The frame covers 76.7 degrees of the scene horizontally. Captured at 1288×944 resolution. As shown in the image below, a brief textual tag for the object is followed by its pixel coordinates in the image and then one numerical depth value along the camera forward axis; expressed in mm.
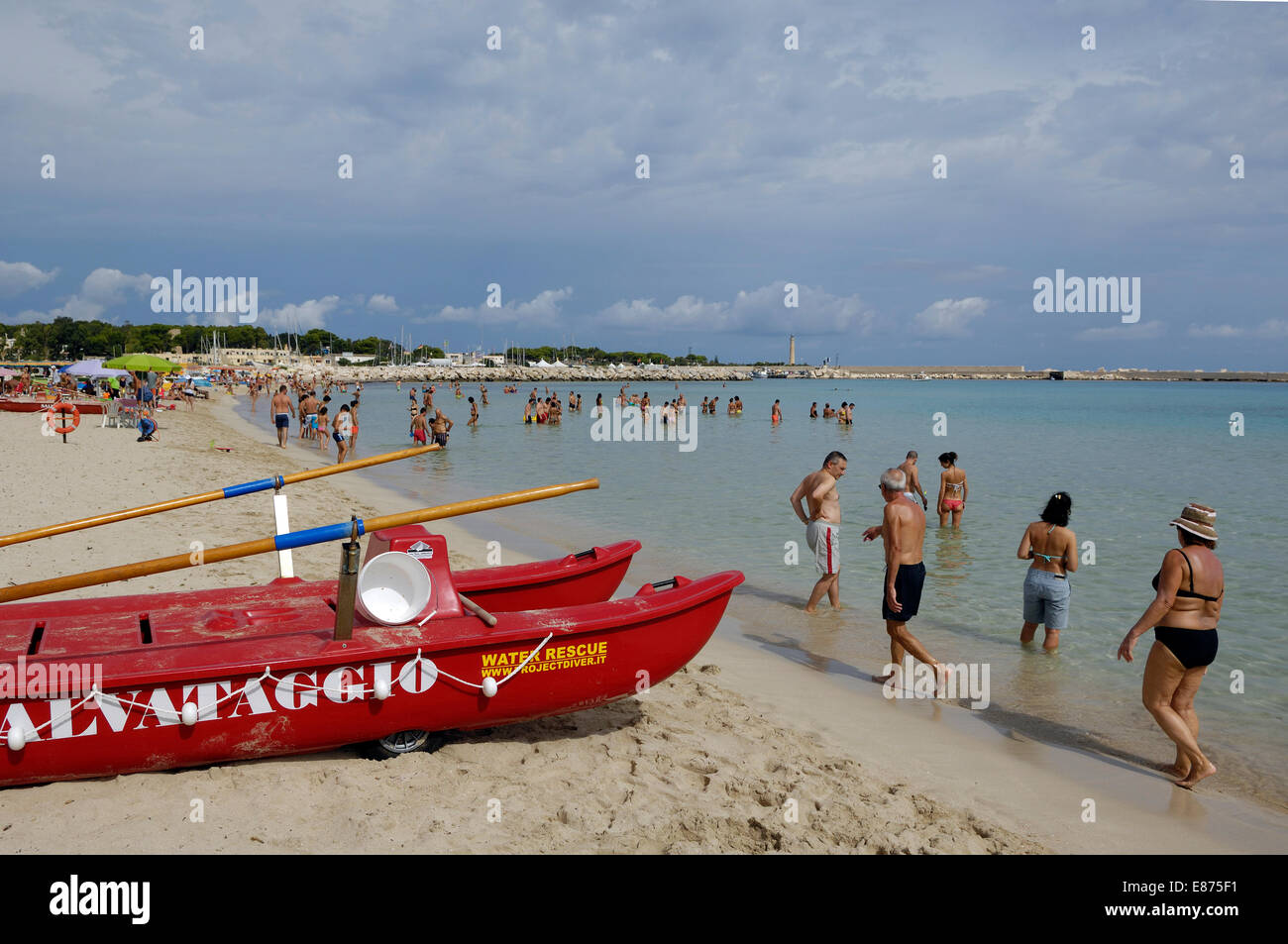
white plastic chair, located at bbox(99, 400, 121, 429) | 24923
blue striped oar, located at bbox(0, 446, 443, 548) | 4991
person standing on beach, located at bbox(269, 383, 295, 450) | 23109
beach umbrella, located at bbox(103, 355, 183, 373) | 25891
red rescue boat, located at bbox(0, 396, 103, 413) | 26712
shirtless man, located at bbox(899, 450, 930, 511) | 11398
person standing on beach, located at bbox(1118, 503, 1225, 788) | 4676
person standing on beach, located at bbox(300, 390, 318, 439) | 26427
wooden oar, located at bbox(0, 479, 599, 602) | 4176
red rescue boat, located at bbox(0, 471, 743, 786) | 4027
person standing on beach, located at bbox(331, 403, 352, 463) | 19875
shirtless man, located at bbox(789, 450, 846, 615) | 8461
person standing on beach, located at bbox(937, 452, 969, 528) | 13188
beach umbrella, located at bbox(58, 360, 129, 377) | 34844
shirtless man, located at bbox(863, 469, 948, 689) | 6328
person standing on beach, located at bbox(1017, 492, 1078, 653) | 7086
